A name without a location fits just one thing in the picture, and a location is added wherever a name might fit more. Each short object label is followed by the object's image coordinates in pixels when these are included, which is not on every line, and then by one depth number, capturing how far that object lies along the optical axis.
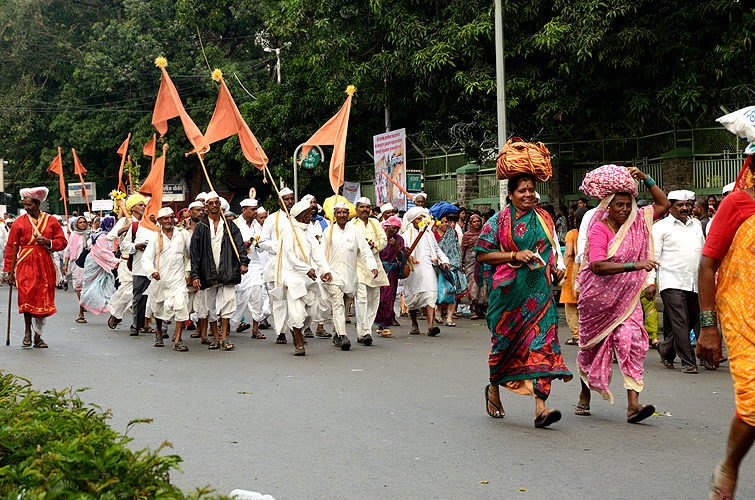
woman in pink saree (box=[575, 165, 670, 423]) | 6.81
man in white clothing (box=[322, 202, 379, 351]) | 11.80
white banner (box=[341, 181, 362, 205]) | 29.11
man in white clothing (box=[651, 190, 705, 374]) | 9.38
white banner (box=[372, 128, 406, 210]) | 21.92
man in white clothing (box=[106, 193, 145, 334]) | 14.05
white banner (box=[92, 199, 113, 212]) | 28.00
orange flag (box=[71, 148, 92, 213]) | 22.45
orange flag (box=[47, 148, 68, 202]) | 22.06
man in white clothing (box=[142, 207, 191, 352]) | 11.48
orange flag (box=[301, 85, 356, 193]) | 13.43
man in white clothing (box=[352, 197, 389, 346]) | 12.01
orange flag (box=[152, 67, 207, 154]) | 12.63
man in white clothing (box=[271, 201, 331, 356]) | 11.04
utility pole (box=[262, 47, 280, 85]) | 33.44
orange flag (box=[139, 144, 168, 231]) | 12.54
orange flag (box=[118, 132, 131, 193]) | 19.20
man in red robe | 11.41
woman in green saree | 6.67
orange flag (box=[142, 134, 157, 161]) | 16.85
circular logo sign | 27.87
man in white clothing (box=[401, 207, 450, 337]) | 13.41
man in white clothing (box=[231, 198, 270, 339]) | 13.56
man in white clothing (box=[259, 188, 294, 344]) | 11.34
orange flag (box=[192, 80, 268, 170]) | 12.95
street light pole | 16.81
